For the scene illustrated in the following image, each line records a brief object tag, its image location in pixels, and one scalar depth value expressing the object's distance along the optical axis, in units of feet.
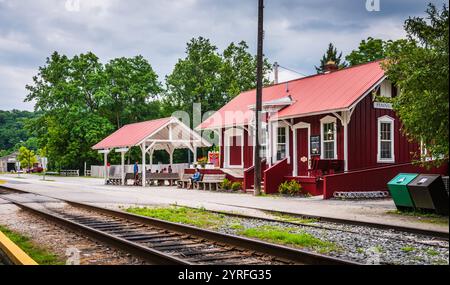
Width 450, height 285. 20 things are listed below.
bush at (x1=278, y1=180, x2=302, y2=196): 74.30
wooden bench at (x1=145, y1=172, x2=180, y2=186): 114.93
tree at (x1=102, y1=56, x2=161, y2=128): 222.28
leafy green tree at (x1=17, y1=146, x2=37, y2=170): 344.26
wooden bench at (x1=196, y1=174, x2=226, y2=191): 90.54
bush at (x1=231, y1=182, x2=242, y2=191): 86.74
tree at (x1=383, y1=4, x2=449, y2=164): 40.09
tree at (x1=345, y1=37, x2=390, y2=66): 190.39
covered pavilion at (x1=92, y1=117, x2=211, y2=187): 117.39
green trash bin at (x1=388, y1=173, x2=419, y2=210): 47.50
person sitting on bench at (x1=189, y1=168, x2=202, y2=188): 93.20
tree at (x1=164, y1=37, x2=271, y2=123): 215.92
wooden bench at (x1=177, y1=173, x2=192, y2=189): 99.80
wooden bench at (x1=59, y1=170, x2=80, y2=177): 229.21
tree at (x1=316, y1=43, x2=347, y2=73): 258.98
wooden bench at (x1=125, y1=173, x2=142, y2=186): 118.73
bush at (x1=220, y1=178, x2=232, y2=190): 88.56
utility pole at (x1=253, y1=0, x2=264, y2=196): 74.54
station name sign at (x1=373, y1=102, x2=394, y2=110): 76.43
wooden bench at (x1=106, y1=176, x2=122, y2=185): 126.82
